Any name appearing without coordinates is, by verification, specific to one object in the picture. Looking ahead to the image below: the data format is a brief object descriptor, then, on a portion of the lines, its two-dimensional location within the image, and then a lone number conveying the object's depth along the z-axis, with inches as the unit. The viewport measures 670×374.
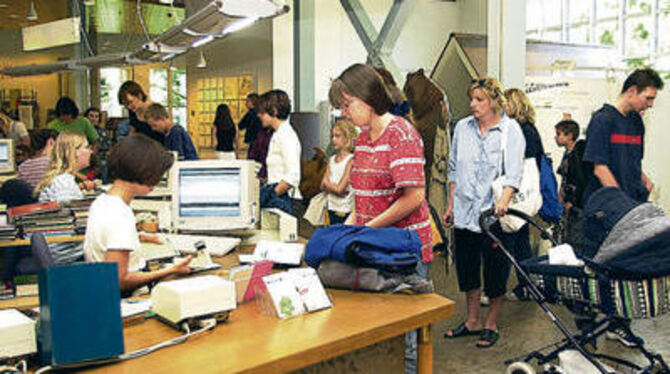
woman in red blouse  107.3
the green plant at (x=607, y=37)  494.6
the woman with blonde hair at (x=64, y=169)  179.3
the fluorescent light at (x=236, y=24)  163.5
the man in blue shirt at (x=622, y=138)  161.8
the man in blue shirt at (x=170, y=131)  220.7
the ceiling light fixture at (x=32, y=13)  398.9
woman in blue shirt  157.4
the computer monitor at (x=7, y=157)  290.8
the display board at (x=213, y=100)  443.5
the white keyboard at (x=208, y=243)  119.6
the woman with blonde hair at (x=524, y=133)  182.9
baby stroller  112.1
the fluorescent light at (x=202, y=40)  205.0
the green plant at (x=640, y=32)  462.9
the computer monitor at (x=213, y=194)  126.5
